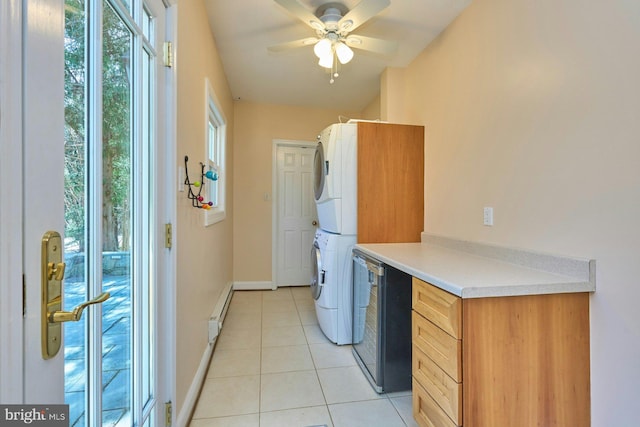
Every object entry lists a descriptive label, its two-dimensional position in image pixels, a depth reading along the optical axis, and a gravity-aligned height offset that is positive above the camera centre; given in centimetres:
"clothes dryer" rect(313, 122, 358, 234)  239 +29
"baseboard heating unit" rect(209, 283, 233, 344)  213 -86
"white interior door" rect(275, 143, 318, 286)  411 -3
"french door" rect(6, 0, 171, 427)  52 +4
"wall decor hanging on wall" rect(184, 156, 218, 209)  155 +14
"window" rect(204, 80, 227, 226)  256 +60
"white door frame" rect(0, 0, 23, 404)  46 +2
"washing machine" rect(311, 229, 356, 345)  239 -59
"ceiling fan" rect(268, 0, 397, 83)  177 +121
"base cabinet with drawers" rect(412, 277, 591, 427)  111 -58
